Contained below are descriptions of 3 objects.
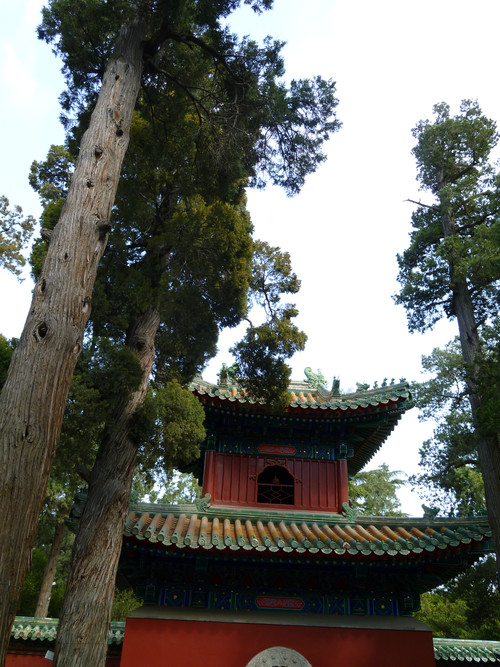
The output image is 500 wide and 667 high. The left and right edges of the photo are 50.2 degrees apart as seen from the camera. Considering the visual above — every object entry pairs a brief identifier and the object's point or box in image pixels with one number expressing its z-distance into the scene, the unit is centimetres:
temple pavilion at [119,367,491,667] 712
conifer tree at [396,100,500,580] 1048
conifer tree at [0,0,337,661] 402
